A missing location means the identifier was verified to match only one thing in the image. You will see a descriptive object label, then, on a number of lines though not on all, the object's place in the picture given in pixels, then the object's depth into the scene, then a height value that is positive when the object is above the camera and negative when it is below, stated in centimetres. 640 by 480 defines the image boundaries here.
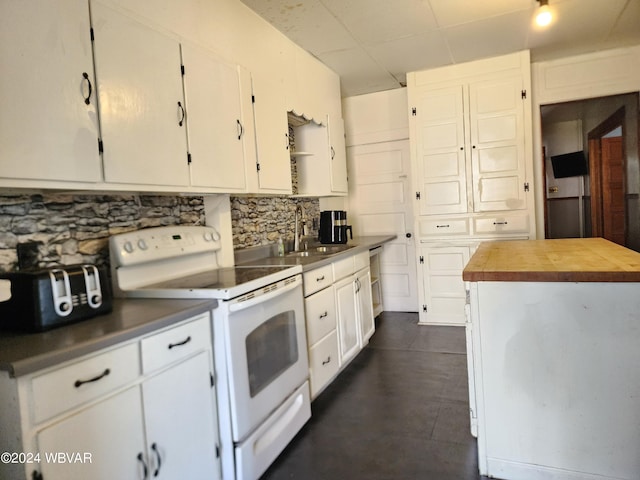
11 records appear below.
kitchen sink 313 -25
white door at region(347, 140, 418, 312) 463 +9
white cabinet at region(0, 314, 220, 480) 106 -56
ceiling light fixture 258 +119
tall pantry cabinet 382 +43
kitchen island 166 -68
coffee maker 387 -7
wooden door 564 +18
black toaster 129 -20
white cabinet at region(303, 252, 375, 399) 257 -69
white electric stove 172 -48
